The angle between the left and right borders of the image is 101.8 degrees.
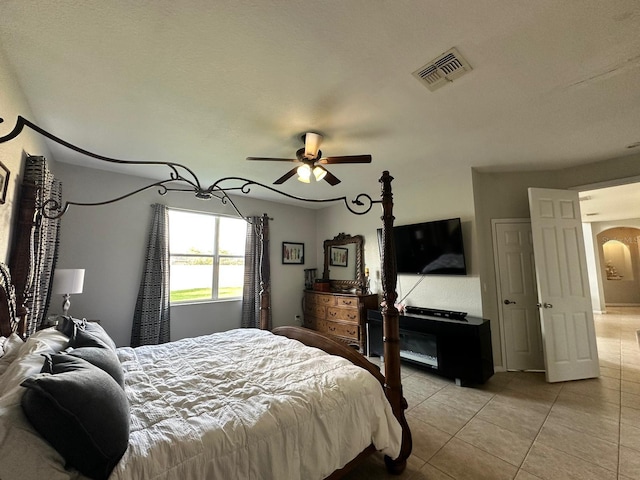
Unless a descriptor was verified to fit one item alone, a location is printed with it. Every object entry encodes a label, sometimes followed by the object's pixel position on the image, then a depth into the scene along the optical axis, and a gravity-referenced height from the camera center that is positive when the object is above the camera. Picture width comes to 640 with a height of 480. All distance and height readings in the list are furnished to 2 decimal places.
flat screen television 3.51 +0.27
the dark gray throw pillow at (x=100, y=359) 1.25 -0.49
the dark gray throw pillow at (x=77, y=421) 0.89 -0.54
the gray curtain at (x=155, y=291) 3.56 -0.33
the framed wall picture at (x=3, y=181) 1.79 +0.62
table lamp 2.66 -0.13
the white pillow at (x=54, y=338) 1.60 -0.45
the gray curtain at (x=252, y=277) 4.60 -0.17
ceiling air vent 1.66 +1.32
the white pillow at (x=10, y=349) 1.36 -0.47
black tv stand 2.97 -0.96
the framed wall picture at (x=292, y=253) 5.27 +0.30
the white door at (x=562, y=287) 3.11 -0.26
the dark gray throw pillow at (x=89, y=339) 1.67 -0.47
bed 0.90 -0.71
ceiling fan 2.41 +0.99
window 4.20 +0.21
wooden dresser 4.25 -0.82
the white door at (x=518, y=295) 3.42 -0.39
